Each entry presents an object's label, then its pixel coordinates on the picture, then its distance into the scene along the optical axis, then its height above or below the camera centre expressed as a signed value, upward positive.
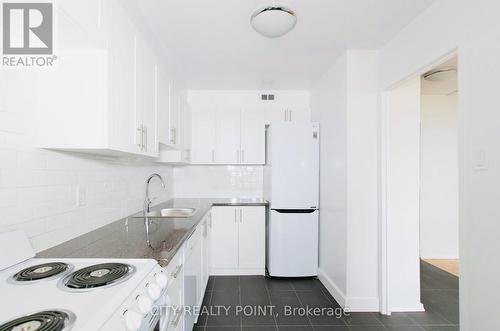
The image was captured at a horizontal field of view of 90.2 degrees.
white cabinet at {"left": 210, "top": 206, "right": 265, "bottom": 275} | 3.16 -0.94
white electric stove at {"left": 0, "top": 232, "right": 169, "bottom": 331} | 0.68 -0.41
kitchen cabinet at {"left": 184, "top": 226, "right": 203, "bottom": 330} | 1.65 -0.79
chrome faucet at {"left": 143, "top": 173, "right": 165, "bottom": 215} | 2.33 -0.34
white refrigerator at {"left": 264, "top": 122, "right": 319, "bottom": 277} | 3.06 -0.41
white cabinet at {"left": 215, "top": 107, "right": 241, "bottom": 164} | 3.57 +0.48
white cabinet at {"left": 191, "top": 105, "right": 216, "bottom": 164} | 3.55 +0.48
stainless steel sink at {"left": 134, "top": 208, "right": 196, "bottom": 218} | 2.71 -0.48
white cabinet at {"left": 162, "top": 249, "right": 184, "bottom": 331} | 1.23 -0.68
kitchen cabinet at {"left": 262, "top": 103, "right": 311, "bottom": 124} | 3.66 +0.82
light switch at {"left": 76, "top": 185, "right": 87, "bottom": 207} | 1.52 -0.17
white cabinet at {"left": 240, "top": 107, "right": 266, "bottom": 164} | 3.56 +0.42
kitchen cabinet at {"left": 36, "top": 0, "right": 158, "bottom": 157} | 1.24 +0.35
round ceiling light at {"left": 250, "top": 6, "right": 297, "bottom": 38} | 1.54 +0.95
